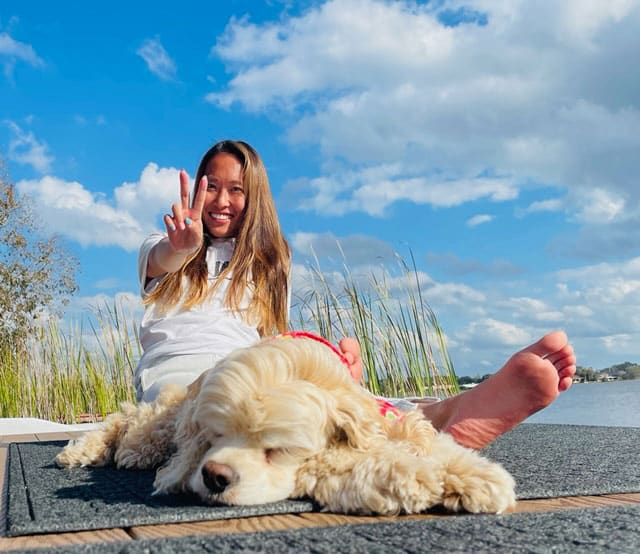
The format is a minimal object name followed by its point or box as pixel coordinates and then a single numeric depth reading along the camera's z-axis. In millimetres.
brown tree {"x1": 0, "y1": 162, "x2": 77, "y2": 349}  18891
